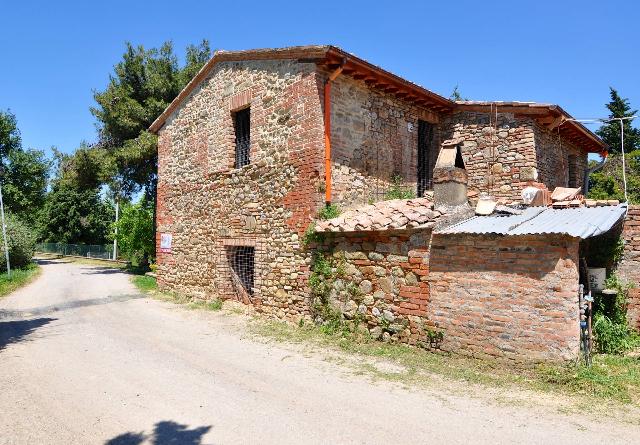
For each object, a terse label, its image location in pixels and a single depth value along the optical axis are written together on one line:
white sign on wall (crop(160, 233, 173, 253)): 13.72
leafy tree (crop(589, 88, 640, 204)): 16.00
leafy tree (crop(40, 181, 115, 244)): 40.69
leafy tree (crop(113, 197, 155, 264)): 19.86
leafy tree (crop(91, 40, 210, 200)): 20.89
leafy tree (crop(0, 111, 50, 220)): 28.83
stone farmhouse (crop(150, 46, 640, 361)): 6.18
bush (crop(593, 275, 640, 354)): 6.59
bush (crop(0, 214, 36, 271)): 21.80
